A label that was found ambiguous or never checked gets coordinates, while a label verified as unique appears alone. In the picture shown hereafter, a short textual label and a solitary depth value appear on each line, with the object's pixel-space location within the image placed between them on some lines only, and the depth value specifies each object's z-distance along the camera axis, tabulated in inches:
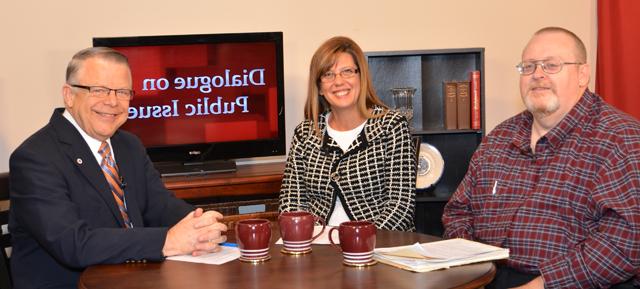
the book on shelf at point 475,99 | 173.9
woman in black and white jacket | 126.0
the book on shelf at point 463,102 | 175.3
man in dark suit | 91.4
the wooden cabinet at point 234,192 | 154.6
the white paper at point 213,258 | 90.7
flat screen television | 161.2
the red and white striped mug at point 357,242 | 86.3
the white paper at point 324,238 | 98.8
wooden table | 80.2
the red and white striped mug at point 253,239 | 89.4
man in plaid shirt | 97.7
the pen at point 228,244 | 99.5
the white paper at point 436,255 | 85.2
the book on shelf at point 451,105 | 175.9
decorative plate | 176.1
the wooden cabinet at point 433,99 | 180.1
